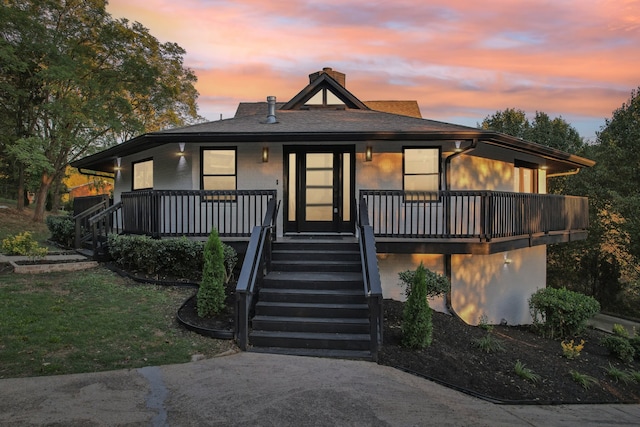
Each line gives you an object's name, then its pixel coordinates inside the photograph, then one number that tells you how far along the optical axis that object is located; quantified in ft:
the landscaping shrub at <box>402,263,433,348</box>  20.65
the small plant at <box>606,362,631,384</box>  23.73
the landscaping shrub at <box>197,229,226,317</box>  22.80
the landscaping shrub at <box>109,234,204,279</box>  29.35
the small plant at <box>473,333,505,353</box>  23.45
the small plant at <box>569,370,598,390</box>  21.23
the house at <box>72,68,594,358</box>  31.42
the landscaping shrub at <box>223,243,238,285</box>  29.22
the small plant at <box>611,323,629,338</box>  30.63
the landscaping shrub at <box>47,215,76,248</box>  45.27
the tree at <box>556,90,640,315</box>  69.51
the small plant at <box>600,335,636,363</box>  28.58
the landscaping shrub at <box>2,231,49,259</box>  34.35
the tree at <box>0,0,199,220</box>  69.72
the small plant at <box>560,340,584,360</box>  26.13
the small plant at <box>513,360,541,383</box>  20.17
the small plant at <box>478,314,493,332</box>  29.92
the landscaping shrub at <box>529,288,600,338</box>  30.76
